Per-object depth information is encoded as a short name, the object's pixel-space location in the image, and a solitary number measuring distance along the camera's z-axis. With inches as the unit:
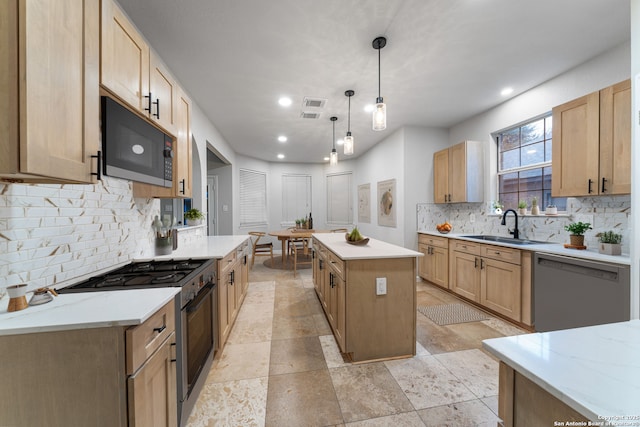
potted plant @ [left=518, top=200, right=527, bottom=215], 121.9
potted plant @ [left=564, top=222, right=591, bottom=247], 91.4
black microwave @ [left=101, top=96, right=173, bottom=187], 48.6
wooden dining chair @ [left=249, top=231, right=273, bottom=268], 201.8
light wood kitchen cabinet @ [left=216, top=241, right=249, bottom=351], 82.7
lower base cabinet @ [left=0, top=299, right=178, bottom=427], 34.2
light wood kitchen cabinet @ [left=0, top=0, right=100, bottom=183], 32.2
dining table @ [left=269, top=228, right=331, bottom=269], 191.2
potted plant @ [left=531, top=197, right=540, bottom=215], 116.4
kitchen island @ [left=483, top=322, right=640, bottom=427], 18.4
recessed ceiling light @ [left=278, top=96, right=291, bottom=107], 124.2
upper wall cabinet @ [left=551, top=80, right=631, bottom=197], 78.3
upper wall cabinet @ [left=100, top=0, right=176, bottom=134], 49.1
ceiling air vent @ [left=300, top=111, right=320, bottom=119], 140.8
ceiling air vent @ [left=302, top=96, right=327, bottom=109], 124.6
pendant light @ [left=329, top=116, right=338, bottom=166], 127.1
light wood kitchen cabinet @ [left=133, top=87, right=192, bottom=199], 82.2
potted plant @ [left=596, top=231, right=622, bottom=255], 80.6
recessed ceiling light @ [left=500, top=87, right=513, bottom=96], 116.3
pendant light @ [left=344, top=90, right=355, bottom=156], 105.4
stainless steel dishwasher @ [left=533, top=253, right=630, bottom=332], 73.2
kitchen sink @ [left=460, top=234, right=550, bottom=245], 113.8
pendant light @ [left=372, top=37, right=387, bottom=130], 78.6
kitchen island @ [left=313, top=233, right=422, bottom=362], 78.5
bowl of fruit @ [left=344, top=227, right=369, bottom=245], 101.7
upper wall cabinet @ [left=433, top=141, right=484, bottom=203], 141.7
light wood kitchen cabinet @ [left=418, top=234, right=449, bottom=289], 142.2
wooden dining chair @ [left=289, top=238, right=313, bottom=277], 192.4
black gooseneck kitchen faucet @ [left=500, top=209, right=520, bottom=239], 124.5
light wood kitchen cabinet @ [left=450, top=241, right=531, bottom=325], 100.9
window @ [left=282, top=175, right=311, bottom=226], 279.7
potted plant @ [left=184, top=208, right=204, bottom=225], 121.5
